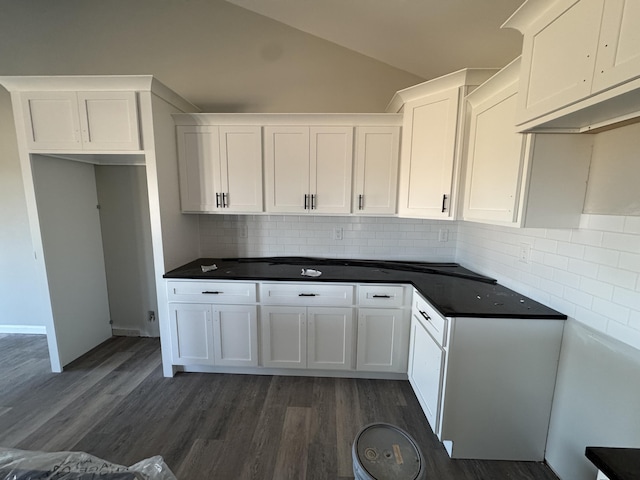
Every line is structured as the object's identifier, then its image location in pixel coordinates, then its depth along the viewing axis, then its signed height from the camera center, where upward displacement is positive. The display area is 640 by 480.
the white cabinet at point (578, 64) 0.82 +0.56
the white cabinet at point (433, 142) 1.94 +0.57
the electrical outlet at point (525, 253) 1.78 -0.27
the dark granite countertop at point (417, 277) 1.58 -0.57
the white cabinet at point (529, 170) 1.38 +0.24
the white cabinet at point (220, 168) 2.43 +0.40
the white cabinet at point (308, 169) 2.40 +0.40
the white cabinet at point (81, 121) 2.04 +0.70
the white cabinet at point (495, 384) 1.52 -1.03
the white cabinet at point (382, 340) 2.23 -1.11
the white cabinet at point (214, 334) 2.30 -1.12
